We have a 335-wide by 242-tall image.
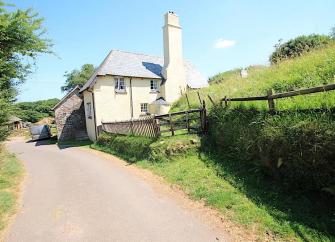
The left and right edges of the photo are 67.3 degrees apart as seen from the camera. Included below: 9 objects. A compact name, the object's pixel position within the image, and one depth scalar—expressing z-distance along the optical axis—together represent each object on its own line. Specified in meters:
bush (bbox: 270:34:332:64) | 27.24
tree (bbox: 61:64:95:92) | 51.41
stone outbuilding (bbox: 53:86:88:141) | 24.31
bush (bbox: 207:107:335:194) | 5.47
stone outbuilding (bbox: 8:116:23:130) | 44.23
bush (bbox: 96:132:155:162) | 12.36
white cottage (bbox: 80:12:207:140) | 20.98
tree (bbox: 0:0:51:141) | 9.70
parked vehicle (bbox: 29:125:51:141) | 28.26
